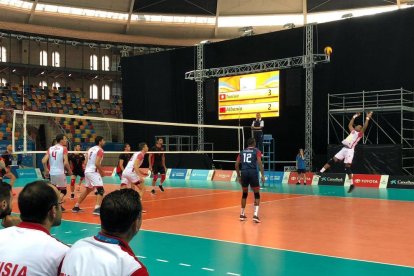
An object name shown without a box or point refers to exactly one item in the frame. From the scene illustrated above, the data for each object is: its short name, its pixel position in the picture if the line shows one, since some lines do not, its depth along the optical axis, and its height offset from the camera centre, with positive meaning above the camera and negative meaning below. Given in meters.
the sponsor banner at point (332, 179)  19.45 -1.67
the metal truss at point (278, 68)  22.11 +4.07
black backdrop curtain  20.89 +3.79
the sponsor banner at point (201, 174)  23.33 -1.75
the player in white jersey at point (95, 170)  11.09 -0.71
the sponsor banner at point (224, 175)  22.18 -1.72
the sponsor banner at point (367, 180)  18.57 -1.65
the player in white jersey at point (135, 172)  11.34 -0.77
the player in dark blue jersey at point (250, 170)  9.98 -0.64
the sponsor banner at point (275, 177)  21.02 -1.71
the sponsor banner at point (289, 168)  22.34 -1.38
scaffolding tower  20.23 +0.97
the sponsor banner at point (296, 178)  20.34 -1.68
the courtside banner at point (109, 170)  27.65 -1.79
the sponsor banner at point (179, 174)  24.31 -1.77
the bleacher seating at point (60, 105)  35.34 +3.12
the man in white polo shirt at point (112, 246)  2.06 -0.50
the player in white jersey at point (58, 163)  11.20 -0.55
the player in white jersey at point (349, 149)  15.17 -0.28
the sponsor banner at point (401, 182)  17.66 -1.63
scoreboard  24.30 +2.55
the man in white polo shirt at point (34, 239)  2.30 -0.51
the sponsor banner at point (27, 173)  25.47 -1.80
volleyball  21.73 +4.40
